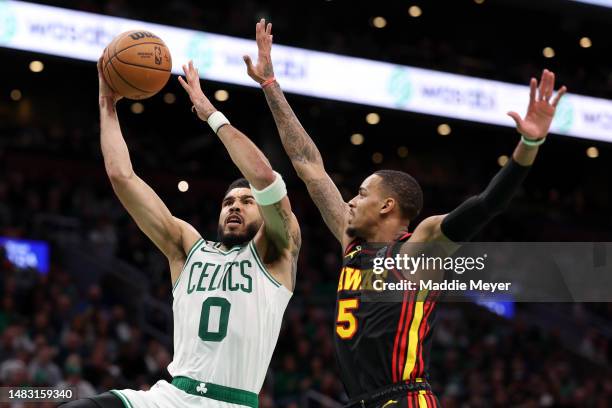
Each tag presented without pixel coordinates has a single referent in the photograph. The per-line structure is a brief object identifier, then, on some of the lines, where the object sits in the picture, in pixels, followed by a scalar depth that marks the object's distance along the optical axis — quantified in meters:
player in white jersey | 5.54
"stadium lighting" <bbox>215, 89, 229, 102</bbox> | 20.72
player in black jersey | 4.56
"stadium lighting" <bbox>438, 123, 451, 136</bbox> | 22.65
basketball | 6.15
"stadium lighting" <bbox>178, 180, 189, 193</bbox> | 19.50
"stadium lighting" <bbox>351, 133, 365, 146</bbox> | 25.22
